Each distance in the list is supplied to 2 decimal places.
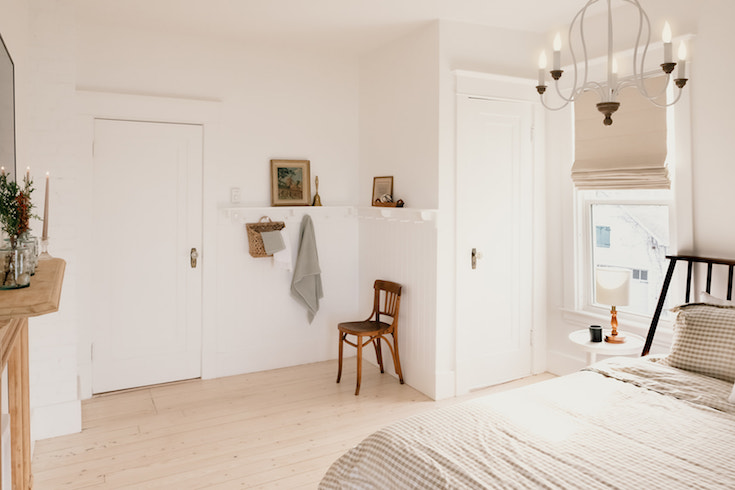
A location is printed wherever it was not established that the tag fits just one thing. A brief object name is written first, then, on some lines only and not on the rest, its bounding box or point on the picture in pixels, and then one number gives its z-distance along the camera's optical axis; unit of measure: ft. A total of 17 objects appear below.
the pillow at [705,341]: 8.00
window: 11.16
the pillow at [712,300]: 8.89
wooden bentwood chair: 12.51
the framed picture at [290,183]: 14.17
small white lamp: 10.68
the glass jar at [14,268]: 4.31
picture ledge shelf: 12.98
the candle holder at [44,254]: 5.68
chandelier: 5.90
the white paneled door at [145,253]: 12.40
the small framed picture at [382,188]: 13.62
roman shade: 10.70
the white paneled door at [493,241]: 12.32
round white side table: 10.34
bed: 5.43
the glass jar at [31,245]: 4.66
